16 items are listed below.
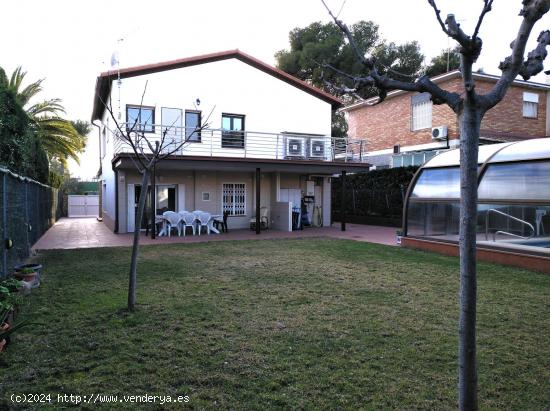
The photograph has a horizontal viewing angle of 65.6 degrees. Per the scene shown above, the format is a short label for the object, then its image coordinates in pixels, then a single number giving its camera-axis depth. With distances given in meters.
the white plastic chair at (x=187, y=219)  17.12
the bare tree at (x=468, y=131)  2.48
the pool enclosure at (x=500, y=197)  9.31
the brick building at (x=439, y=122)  20.77
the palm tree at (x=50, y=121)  23.22
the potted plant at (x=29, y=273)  6.99
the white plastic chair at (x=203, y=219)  17.47
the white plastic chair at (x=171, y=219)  16.67
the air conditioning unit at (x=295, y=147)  19.59
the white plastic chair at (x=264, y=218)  19.90
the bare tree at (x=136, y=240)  5.68
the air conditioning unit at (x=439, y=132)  20.52
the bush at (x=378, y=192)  20.64
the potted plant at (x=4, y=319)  4.19
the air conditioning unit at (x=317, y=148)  20.20
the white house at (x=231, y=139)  17.39
